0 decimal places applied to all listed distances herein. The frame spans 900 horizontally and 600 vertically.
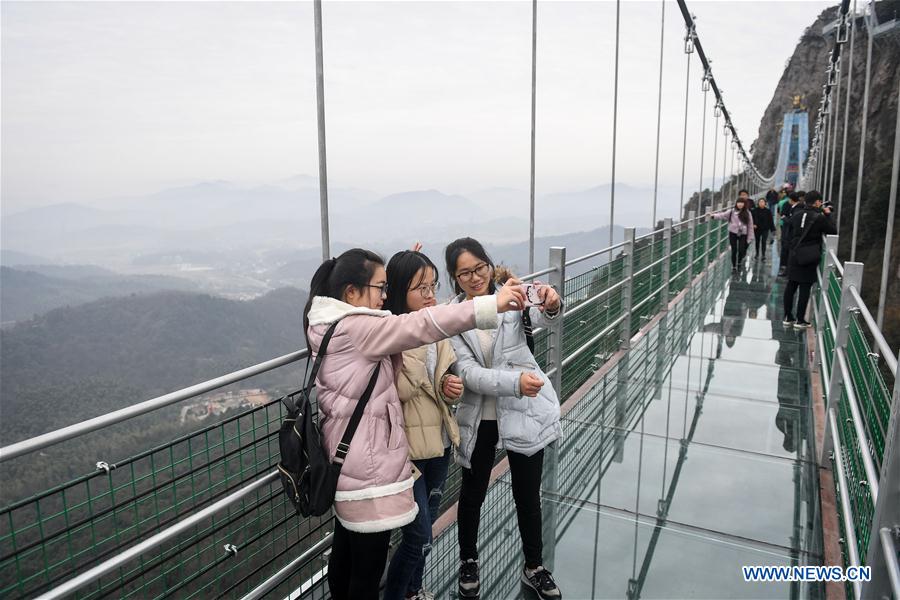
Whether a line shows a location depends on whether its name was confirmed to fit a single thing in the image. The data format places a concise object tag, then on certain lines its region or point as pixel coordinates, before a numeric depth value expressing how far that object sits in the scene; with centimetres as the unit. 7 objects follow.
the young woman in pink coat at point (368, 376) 151
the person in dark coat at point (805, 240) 611
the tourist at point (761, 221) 1120
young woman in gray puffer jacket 205
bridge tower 5734
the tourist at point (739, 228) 952
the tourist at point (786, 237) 785
